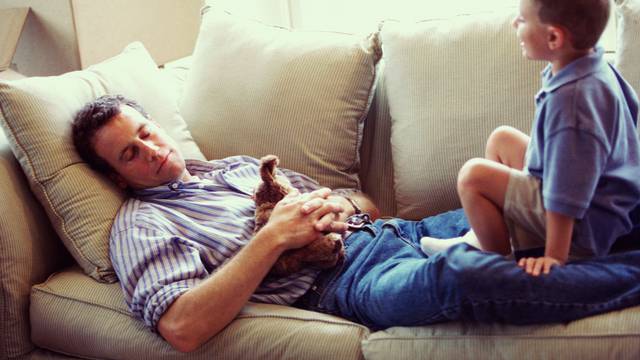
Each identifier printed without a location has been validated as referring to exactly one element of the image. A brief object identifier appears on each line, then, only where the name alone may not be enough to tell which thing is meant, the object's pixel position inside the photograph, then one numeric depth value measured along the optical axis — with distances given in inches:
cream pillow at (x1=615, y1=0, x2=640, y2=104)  69.1
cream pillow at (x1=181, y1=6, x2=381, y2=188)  78.6
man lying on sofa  52.6
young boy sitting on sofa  50.6
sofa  58.0
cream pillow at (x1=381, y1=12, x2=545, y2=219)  73.4
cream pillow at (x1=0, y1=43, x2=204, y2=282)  67.1
